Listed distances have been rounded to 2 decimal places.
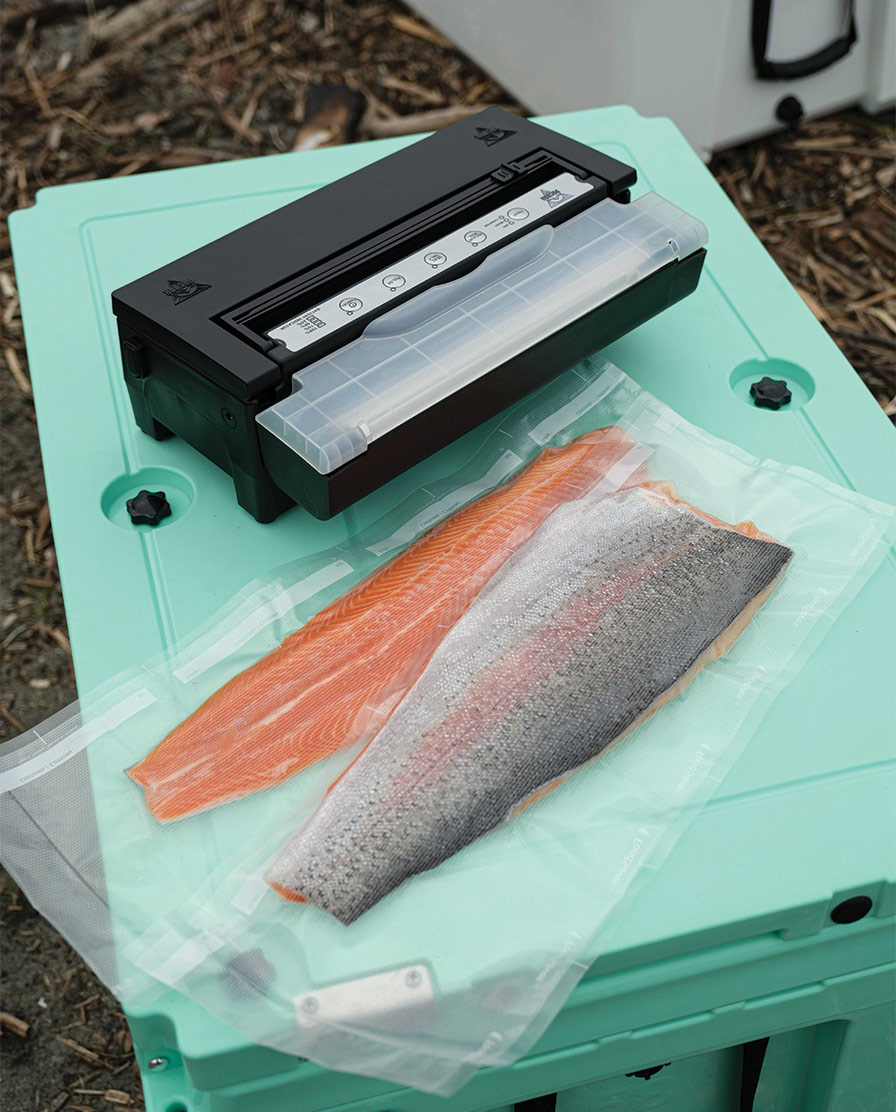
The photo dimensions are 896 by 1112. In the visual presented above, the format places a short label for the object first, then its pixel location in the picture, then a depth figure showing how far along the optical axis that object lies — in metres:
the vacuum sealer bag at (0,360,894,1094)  0.74
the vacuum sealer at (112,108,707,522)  0.92
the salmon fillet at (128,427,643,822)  0.84
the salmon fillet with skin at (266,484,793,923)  0.78
